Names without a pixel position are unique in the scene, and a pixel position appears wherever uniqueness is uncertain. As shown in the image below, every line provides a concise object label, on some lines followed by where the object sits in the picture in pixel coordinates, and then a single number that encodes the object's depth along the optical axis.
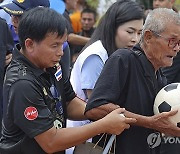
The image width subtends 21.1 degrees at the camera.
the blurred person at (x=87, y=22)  8.23
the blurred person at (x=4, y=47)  3.90
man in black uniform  2.68
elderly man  3.08
